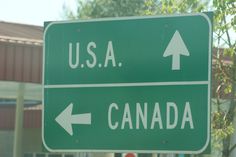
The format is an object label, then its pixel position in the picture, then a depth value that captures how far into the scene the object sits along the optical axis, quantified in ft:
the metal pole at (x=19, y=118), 55.57
